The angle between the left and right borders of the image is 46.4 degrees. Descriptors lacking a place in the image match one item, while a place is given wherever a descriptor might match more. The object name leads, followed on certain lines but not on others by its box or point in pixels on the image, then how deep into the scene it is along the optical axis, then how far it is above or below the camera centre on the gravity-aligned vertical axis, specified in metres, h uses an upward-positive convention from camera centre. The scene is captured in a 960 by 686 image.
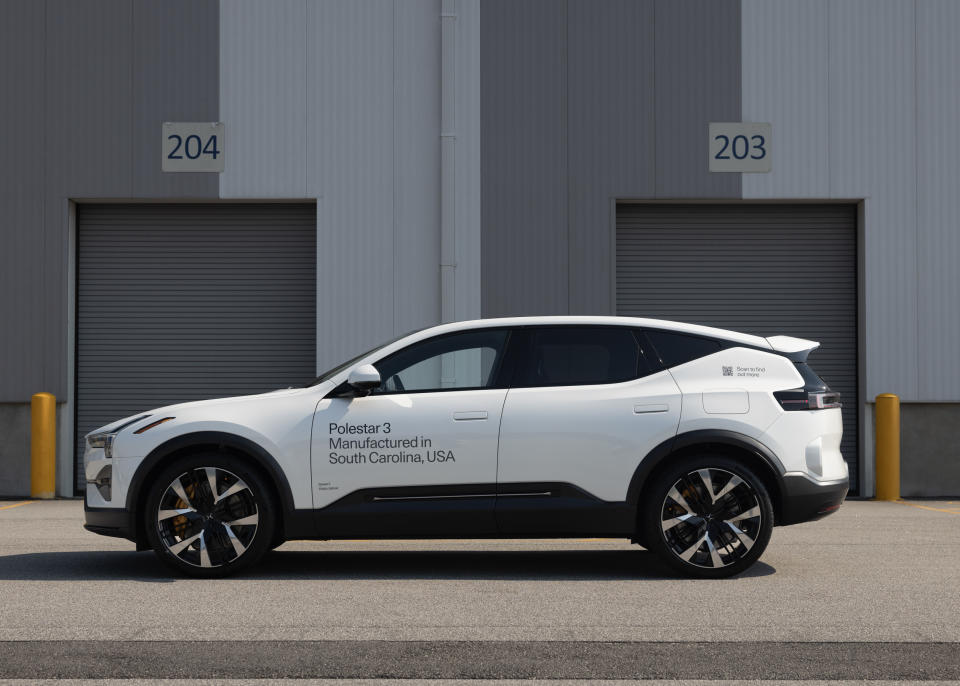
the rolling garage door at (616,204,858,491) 14.93 +1.08
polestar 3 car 7.09 -0.75
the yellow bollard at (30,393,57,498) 14.07 -1.23
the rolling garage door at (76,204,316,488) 14.88 +0.57
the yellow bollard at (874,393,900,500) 13.98 -1.21
